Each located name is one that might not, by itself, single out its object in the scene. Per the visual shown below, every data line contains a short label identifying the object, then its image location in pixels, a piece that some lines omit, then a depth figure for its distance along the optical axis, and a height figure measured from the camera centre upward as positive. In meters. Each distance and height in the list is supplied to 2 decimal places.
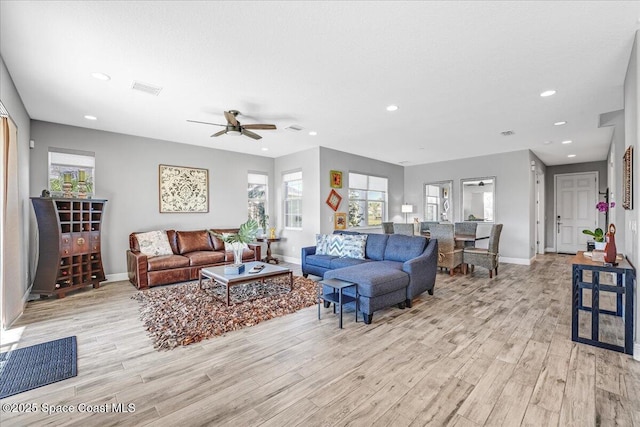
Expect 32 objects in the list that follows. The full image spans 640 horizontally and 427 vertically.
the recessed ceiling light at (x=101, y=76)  3.03 +1.47
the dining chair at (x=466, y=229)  6.58 -0.40
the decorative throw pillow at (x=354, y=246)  4.72 -0.57
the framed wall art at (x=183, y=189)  5.82 +0.49
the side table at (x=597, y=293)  2.45 -0.75
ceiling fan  3.86 +1.20
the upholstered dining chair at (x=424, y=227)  7.18 -0.39
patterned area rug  2.93 -1.21
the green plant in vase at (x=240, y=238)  4.11 -0.37
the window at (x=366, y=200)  7.31 +0.33
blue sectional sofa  3.21 -0.77
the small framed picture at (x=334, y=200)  6.57 +0.29
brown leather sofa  4.68 -0.83
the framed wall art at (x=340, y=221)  6.72 -0.21
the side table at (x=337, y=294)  3.08 -0.96
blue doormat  2.08 -1.25
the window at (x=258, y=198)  7.24 +0.37
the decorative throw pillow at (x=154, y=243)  5.11 -0.56
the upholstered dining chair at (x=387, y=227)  7.23 -0.39
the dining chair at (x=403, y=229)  6.24 -0.38
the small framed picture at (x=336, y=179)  6.61 +0.78
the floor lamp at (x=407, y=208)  8.38 +0.11
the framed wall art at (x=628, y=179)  2.67 +0.32
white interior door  8.10 +0.07
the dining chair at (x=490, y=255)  5.33 -0.83
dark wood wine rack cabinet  4.05 -0.48
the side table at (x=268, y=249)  6.77 -0.88
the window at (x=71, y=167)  4.62 +0.78
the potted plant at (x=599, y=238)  3.11 -0.30
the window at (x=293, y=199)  7.02 +0.32
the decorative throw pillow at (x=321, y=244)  5.11 -0.58
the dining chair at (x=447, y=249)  5.50 -0.73
